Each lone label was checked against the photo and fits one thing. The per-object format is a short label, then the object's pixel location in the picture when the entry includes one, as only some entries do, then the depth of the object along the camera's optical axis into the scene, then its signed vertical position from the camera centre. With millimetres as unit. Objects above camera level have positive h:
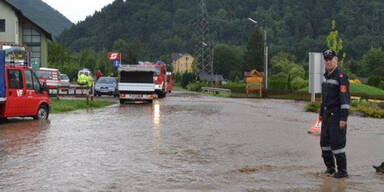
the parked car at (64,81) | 43869 -205
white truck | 32906 -255
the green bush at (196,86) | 69375 -921
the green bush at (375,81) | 61438 -221
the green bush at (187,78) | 87731 +16
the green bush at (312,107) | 26348 -1309
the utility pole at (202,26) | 83544 +7709
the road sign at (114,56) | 73875 +2864
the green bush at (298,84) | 57459 -523
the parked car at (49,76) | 39406 +166
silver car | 42531 -763
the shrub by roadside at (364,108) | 23703 -1275
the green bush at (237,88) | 57088 -940
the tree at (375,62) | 118625 +3442
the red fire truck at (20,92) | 18019 -453
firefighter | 8836 -547
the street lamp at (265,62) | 47094 +1350
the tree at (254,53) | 141625 +6302
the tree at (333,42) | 46438 +3017
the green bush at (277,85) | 58400 -624
